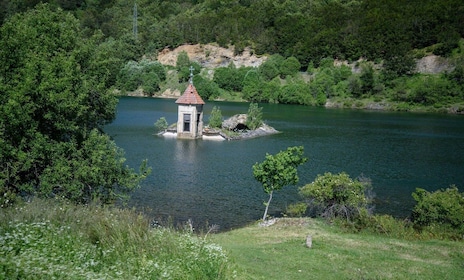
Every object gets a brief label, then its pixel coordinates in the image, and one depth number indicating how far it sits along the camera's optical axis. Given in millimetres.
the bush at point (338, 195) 22625
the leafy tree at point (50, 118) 17844
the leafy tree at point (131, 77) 121875
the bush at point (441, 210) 20969
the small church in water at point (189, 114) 53062
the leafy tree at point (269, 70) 121625
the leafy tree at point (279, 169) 23938
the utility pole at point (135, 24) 156775
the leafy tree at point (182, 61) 129375
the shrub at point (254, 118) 59531
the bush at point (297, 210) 24456
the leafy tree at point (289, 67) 122938
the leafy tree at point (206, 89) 116025
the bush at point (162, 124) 57000
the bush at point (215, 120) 57812
